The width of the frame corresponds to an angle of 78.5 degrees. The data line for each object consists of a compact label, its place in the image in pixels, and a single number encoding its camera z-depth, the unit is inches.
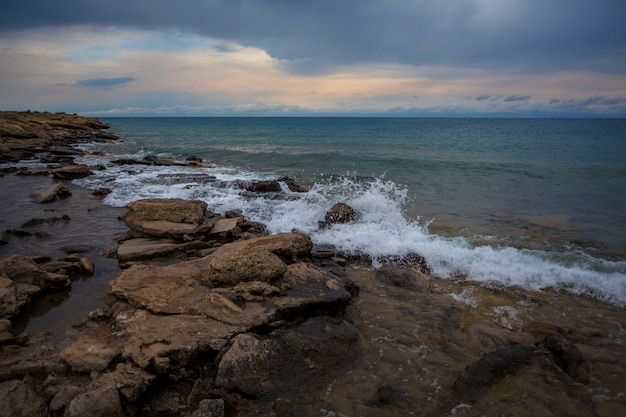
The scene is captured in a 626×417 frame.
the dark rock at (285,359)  170.1
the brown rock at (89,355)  177.5
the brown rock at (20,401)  152.0
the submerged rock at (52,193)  528.7
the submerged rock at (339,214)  438.3
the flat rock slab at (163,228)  366.9
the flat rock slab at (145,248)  326.6
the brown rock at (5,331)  200.1
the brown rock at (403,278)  286.0
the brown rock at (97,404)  148.3
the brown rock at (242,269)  237.5
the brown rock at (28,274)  259.9
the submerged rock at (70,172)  727.7
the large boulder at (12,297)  224.8
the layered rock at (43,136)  1006.4
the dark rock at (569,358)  186.4
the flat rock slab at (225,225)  388.2
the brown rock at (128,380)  159.3
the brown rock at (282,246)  296.5
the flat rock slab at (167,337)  177.2
